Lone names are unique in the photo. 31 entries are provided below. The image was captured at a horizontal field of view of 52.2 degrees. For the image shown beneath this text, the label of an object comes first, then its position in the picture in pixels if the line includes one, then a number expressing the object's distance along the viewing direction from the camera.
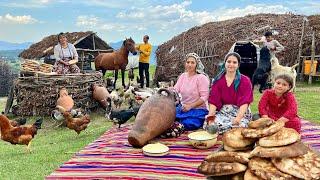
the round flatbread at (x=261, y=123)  2.51
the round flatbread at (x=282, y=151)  2.29
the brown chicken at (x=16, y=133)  5.37
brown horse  11.45
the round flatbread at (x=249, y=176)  2.28
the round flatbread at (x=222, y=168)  2.33
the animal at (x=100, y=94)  8.69
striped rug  3.76
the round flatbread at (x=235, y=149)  2.56
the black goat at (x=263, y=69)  9.77
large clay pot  4.50
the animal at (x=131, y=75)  13.28
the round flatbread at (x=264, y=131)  2.44
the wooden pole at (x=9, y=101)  9.33
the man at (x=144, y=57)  11.07
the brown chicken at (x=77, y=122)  6.38
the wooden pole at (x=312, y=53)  13.46
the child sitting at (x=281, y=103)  4.07
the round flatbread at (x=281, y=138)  2.35
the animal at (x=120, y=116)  5.65
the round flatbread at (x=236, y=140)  2.55
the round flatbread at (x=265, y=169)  2.24
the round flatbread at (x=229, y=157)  2.39
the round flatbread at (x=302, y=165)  2.21
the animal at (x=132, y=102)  7.68
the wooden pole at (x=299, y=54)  14.06
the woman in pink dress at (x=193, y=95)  5.20
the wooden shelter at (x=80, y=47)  17.10
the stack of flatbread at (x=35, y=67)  8.47
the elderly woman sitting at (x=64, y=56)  8.30
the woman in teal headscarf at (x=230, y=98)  4.77
